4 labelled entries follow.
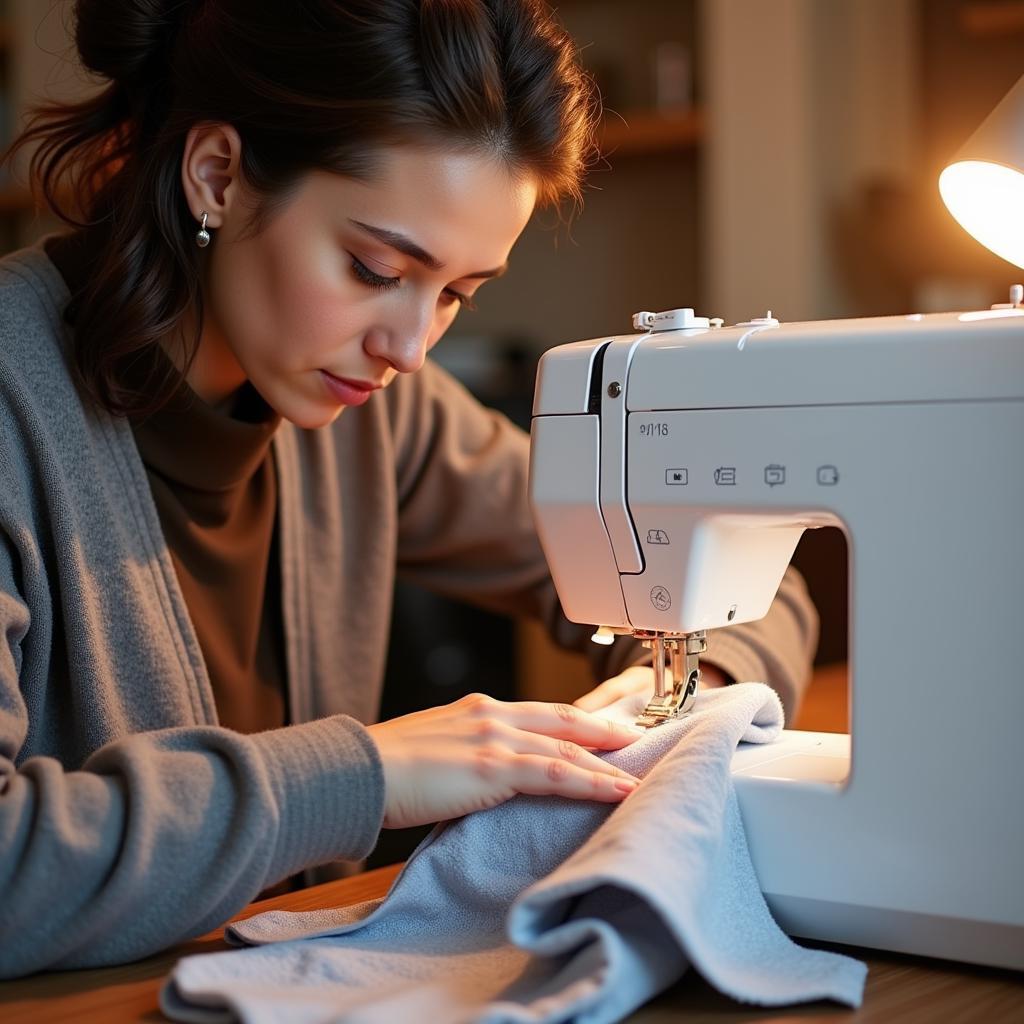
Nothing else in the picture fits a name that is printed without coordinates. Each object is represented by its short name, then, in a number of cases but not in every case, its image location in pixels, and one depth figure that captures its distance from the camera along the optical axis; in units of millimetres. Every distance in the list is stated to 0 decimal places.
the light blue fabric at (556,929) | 780
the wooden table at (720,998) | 815
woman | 1156
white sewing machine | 882
